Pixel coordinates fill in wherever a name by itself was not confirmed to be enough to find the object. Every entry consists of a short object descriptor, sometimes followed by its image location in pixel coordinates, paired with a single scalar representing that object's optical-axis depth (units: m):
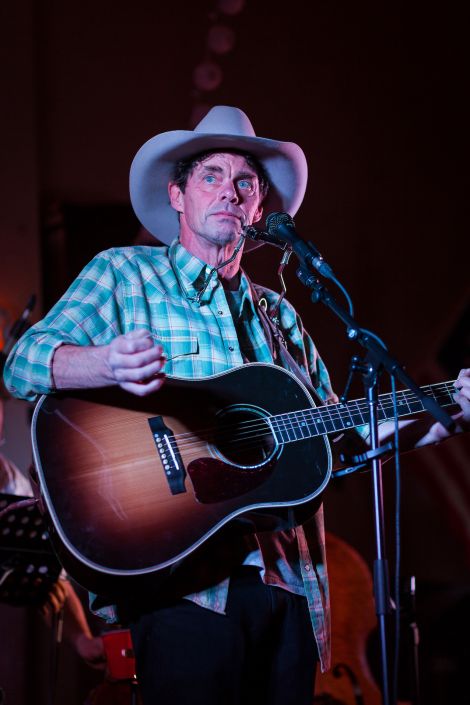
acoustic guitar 2.65
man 2.68
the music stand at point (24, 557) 3.39
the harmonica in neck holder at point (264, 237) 2.85
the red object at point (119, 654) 3.46
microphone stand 2.58
